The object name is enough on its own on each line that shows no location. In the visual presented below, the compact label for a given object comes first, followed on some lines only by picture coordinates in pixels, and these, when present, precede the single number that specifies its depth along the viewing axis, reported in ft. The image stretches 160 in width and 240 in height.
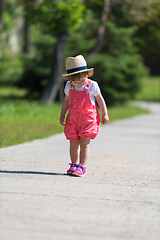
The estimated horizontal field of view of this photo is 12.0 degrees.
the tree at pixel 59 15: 93.56
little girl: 31.46
